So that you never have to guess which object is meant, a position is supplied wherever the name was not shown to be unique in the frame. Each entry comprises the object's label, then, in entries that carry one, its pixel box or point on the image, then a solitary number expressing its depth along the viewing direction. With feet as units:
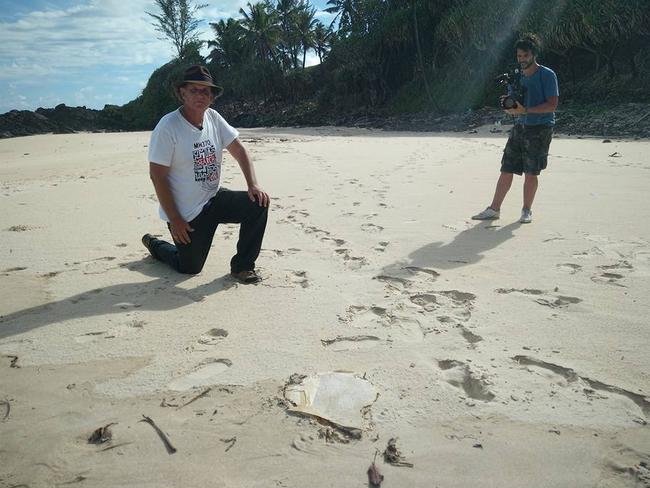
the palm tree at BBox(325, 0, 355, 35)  93.60
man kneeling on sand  9.78
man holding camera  13.46
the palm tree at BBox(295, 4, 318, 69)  124.16
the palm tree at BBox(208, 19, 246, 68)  128.77
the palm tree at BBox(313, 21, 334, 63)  127.85
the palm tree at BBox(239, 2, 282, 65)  116.47
